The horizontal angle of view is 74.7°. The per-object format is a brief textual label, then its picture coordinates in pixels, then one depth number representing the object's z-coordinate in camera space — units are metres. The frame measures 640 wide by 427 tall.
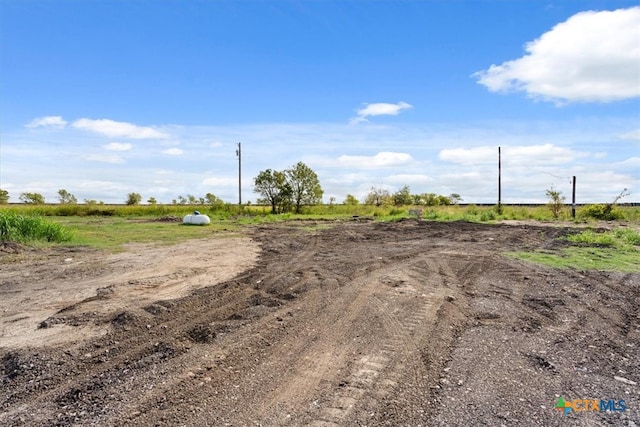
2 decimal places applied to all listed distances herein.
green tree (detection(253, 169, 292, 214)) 39.50
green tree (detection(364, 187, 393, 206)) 42.91
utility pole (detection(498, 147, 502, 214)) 36.50
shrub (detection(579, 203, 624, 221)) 28.97
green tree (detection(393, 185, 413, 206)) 43.91
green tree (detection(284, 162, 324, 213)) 39.78
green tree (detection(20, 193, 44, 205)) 53.72
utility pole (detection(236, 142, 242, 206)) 39.97
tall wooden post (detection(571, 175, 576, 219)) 30.33
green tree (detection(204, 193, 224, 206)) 37.86
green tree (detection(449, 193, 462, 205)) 52.38
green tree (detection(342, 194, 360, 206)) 43.22
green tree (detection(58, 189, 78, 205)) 47.11
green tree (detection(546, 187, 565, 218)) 30.78
